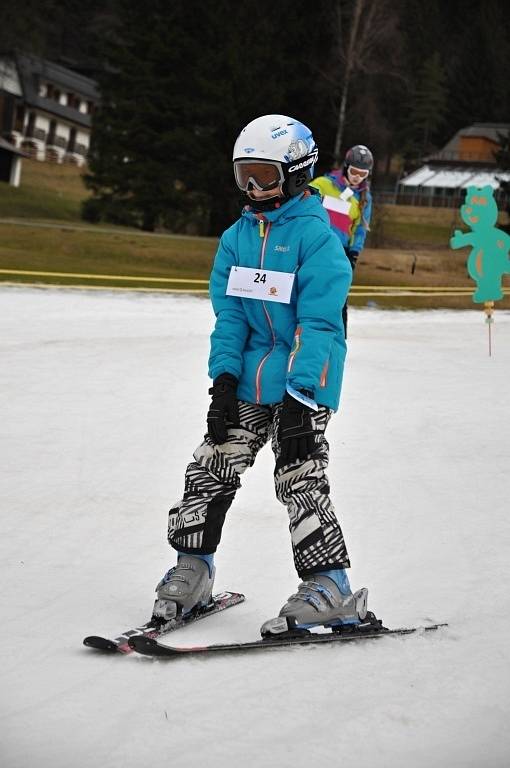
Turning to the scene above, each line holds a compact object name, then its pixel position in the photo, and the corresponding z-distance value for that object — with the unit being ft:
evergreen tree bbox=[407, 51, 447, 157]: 286.25
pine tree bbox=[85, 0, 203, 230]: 121.90
